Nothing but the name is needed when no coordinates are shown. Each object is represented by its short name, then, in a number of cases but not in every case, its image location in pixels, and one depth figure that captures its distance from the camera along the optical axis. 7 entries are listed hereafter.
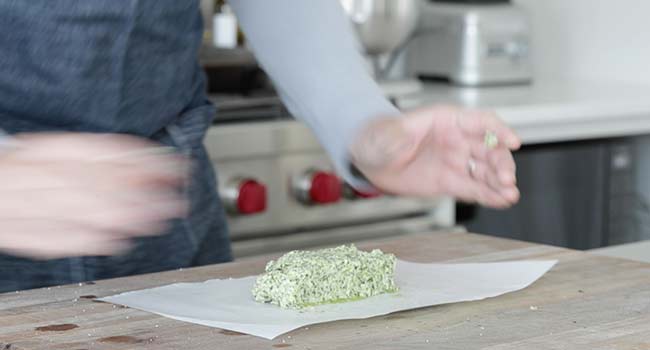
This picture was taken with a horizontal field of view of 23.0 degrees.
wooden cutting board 1.35
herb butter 1.47
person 1.56
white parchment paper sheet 1.42
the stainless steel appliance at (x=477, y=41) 2.81
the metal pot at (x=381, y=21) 2.66
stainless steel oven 2.25
